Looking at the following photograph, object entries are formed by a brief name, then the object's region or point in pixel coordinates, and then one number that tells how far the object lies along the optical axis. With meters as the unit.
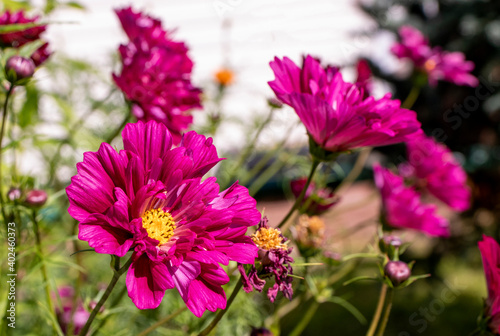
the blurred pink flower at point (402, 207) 0.75
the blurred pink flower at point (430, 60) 1.12
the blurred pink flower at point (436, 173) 0.93
